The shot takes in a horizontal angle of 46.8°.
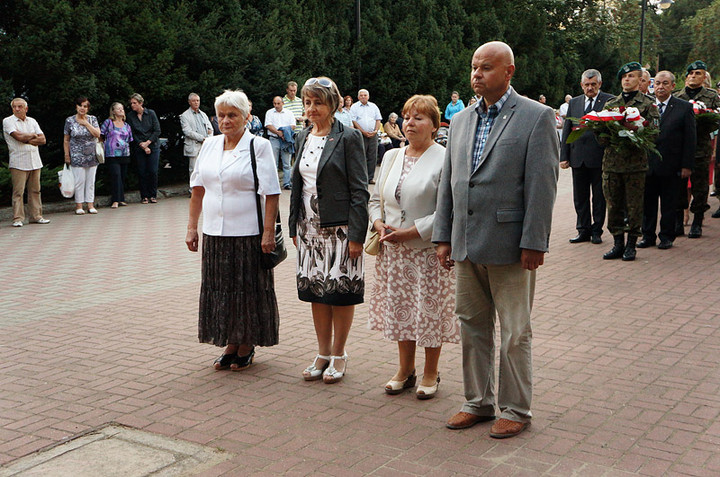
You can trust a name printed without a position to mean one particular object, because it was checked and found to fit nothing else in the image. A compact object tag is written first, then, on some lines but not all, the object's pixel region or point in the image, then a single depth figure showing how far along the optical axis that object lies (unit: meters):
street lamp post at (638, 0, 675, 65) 36.66
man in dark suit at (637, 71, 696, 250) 10.33
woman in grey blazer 5.49
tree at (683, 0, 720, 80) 61.41
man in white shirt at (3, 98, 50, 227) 13.53
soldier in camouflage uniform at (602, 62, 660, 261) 9.79
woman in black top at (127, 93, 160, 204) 16.36
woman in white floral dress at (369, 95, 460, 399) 5.15
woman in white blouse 5.72
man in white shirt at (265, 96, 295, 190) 18.41
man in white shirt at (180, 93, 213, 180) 17.33
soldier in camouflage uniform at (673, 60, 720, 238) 11.52
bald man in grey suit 4.36
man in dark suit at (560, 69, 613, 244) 10.80
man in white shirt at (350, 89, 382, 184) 19.48
